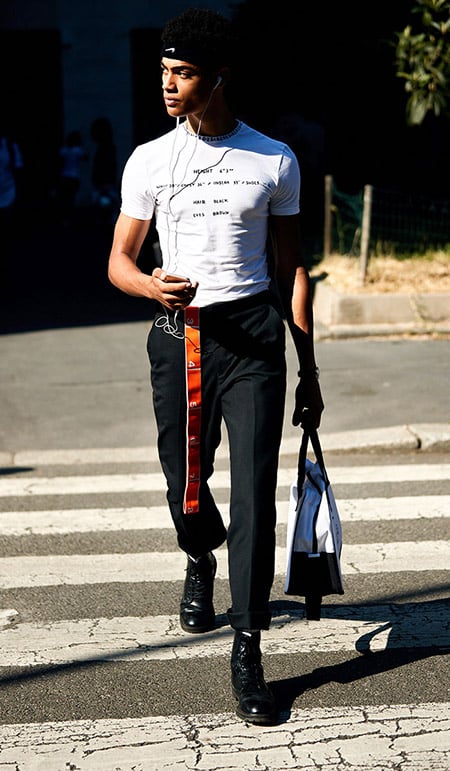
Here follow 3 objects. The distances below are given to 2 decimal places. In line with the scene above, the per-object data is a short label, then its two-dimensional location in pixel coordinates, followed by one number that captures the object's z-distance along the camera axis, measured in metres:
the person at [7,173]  12.59
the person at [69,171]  20.27
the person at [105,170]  21.30
